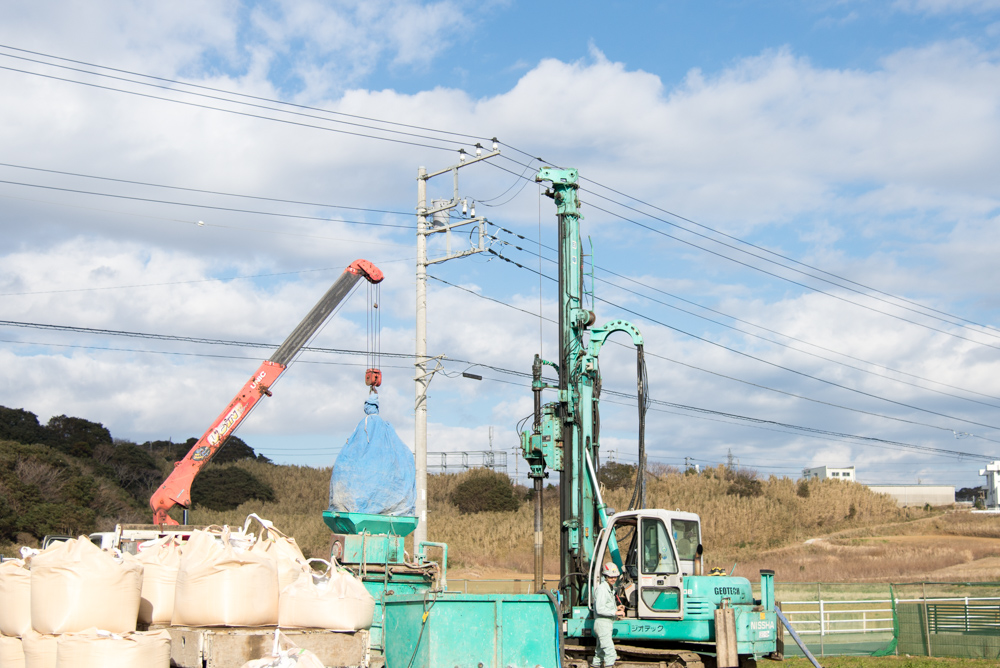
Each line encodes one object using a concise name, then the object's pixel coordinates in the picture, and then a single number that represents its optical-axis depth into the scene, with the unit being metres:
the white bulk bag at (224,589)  7.40
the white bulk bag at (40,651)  6.79
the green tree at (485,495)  51.12
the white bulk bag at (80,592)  6.84
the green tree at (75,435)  54.19
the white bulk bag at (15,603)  7.21
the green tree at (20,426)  53.47
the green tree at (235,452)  69.47
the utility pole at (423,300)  21.38
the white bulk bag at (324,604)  7.91
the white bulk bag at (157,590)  7.86
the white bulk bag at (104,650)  6.55
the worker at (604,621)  11.50
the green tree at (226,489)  49.69
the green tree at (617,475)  50.80
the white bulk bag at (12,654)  7.09
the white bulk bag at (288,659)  6.82
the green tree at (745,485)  50.91
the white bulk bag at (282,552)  8.32
